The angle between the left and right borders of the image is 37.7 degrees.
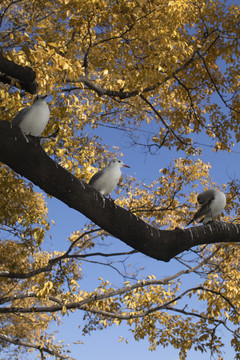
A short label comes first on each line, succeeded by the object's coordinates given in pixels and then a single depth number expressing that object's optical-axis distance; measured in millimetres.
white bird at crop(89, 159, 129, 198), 5273
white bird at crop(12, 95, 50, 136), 4871
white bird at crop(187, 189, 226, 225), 6121
